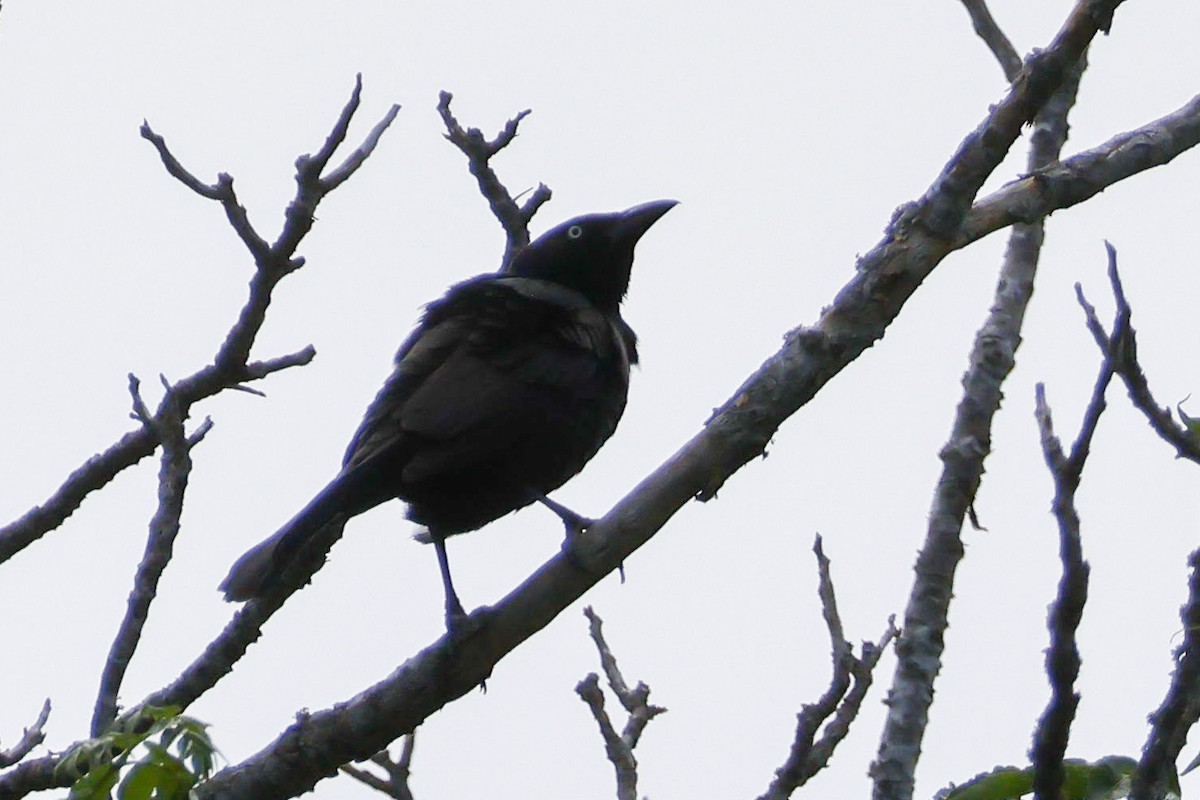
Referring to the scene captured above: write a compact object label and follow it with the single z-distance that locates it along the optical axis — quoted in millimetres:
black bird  9953
